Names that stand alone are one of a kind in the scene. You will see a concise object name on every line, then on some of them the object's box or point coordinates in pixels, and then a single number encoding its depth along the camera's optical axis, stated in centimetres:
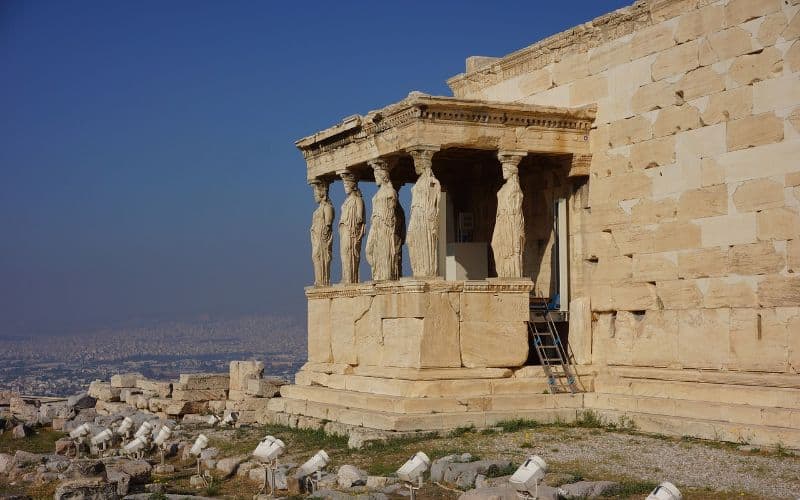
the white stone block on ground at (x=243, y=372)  2315
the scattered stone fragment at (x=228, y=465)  1519
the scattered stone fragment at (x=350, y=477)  1261
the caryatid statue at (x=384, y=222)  1758
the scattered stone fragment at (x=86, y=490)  1292
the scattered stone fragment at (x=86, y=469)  1473
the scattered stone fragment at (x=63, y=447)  1869
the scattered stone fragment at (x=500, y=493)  1025
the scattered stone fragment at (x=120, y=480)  1406
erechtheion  1414
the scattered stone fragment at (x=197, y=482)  1453
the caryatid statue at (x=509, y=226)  1675
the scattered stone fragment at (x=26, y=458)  1661
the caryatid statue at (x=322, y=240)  2044
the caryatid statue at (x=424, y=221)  1647
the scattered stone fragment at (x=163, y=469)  1581
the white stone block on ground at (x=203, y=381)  2377
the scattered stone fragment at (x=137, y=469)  1493
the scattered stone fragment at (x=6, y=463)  1647
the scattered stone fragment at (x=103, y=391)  2580
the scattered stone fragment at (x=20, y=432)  2155
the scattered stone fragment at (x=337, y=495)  1149
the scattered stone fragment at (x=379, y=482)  1246
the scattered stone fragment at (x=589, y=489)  1102
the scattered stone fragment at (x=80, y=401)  2570
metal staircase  1661
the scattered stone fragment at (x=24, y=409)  2433
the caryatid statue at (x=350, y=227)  1922
